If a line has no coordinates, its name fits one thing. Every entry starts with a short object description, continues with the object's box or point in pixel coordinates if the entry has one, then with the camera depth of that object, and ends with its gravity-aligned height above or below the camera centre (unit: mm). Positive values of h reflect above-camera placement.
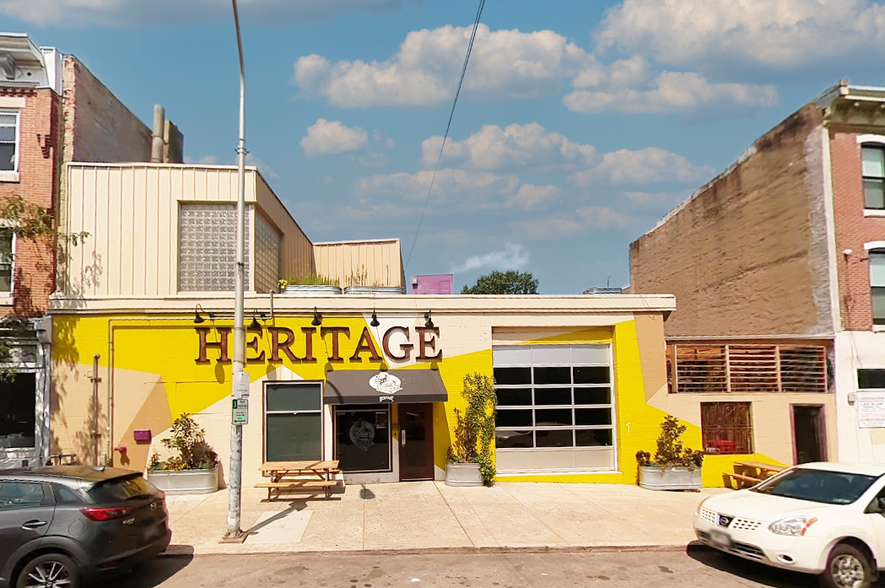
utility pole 10844 -154
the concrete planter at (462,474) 15312 -2820
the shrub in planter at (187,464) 14344 -2363
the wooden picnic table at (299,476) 13711 -2602
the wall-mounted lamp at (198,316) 15242 +984
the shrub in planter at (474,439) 15359 -2035
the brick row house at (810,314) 16891 +954
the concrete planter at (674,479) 15742 -3101
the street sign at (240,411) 10930 -895
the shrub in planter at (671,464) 15750 -2783
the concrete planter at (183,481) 14312 -2680
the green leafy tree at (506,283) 60562 +6523
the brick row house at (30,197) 14805 +3815
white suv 8531 -2428
